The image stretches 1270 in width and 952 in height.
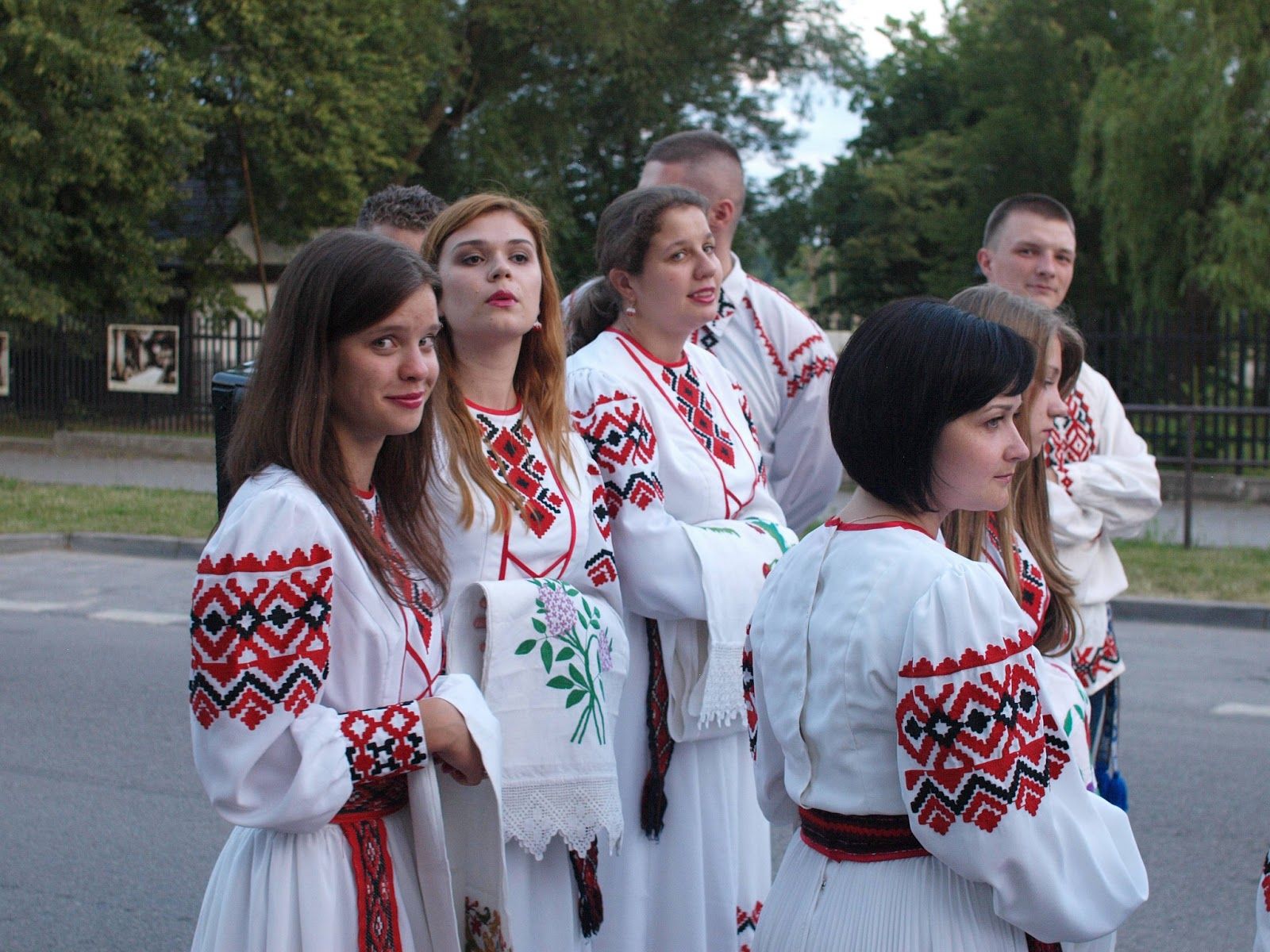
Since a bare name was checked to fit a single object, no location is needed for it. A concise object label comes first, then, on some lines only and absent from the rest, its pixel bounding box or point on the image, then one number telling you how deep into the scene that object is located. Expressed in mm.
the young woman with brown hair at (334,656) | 2154
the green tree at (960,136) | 25828
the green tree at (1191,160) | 18516
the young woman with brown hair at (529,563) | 2799
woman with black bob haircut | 1950
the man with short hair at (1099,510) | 3908
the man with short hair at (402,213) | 4145
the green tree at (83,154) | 19141
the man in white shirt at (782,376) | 4336
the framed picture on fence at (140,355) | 21766
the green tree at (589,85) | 25781
